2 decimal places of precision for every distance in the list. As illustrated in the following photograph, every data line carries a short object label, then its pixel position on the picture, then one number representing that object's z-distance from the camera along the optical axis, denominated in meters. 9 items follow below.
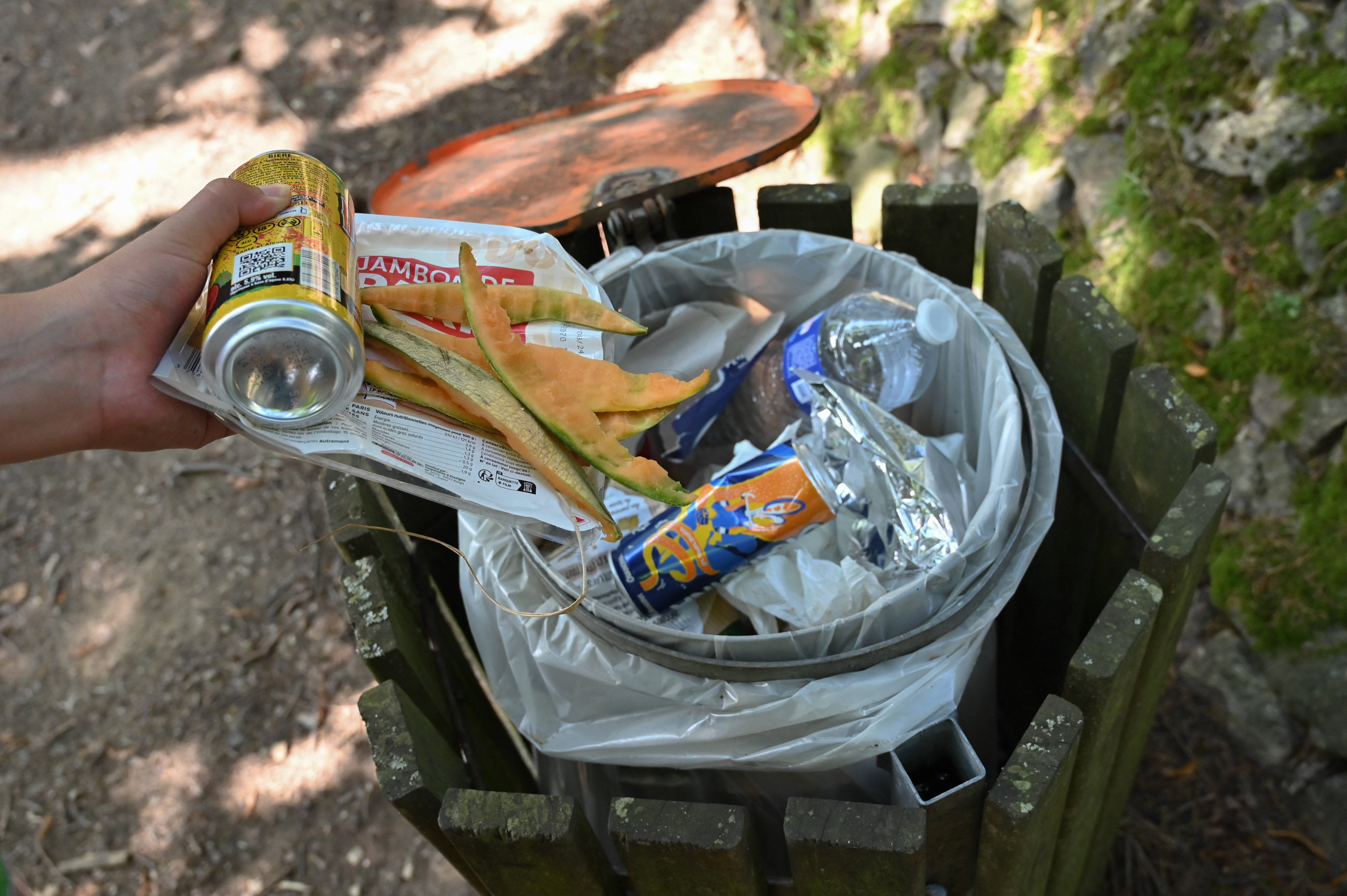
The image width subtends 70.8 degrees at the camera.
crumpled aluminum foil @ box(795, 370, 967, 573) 1.19
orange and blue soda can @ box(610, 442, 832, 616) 1.13
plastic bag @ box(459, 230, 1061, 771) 1.03
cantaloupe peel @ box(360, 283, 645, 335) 1.02
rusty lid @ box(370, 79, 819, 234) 1.47
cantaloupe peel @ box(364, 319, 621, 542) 0.93
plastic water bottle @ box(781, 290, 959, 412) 1.36
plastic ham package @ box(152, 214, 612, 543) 0.87
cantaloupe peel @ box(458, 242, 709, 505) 0.95
